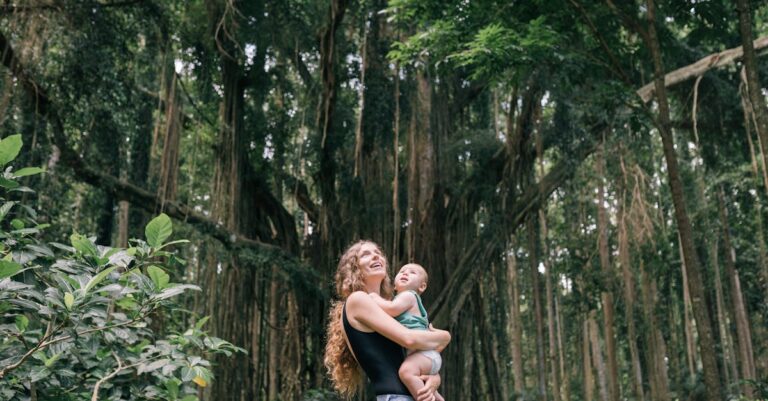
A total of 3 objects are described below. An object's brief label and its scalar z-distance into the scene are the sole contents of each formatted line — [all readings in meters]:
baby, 1.88
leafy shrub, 2.04
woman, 1.88
